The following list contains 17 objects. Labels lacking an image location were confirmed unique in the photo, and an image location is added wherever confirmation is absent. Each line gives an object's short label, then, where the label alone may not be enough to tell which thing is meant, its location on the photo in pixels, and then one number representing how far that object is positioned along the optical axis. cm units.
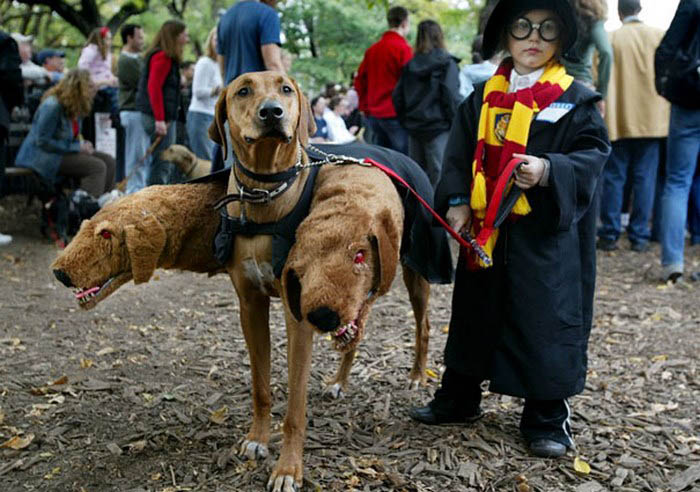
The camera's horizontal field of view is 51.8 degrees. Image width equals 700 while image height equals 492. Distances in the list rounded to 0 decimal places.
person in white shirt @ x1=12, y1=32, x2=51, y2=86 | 1008
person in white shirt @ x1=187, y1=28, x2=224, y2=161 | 823
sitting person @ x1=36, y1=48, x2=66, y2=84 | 1138
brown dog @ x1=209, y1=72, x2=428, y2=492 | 247
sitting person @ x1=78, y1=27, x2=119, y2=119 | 993
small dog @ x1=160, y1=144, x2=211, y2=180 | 804
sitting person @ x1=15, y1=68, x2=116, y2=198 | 793
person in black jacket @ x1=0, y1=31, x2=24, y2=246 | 709
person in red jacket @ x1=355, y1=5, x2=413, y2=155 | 831
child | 316
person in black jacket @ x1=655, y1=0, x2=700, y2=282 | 600
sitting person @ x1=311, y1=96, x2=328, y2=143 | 1138
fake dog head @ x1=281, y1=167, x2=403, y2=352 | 242
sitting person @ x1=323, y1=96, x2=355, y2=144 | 1139
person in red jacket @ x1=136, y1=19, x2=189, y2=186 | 809
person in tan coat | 795
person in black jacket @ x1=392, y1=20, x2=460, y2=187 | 788
